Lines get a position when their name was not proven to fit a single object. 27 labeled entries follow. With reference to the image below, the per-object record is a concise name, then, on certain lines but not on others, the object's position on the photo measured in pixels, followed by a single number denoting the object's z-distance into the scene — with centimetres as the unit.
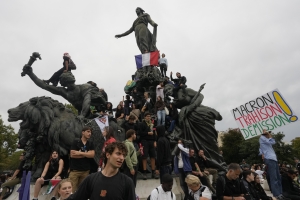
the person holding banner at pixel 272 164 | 629
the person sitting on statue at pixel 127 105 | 1158
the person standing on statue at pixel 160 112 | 989
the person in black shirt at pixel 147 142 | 711
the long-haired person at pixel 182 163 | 645
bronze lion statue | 709
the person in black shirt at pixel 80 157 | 474
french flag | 1309
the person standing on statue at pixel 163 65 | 1393
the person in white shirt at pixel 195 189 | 411
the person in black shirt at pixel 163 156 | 633
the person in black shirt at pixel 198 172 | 649
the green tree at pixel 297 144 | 5721
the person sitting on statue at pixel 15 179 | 659
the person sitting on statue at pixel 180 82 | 1041
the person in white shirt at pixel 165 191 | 400
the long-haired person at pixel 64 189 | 319
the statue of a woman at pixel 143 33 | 1384
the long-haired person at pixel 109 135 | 561
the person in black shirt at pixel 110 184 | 236
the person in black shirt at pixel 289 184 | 667
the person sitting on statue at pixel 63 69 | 920
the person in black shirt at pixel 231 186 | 400
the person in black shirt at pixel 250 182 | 489
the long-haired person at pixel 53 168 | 599
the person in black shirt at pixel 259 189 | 520
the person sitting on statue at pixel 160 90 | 1149
